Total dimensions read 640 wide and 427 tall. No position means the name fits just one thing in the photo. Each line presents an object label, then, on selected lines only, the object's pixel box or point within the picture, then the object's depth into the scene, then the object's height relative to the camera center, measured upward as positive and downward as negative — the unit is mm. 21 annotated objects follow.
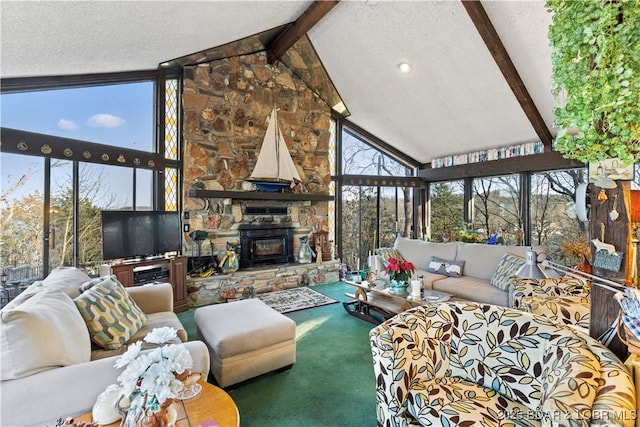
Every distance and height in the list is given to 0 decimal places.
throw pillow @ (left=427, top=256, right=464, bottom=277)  4426 -838
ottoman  2305 -1022
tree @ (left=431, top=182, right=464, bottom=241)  6809 +17
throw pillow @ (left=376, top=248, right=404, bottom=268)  4848 -690
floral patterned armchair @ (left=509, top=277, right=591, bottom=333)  2338 -760
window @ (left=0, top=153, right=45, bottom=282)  3004 +40
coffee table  3365 -1087
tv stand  3643 -754
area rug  4383 -1351
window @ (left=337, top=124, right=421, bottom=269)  6684 +346
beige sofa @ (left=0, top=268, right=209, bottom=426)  1312 -726
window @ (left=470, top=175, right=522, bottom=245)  5750 +66
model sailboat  5113 +873
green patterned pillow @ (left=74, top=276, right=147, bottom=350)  2008 -692
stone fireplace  4688 +721
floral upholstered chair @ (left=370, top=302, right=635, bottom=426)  1213 -799
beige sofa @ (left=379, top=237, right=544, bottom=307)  3695 -791
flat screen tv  3559 -226
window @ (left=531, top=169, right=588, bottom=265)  5016 -69
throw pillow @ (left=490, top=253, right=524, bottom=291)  3645 -755
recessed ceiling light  4612 +2266
